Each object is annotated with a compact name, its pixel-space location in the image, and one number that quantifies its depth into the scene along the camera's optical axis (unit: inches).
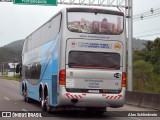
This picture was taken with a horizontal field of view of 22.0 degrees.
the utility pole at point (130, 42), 1073.5
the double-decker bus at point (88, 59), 599.2
